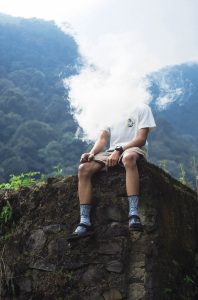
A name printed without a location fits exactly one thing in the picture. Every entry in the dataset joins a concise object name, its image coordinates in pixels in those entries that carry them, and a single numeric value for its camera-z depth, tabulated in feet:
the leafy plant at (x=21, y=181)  20.10
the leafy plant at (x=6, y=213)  19.16
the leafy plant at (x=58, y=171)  19.86
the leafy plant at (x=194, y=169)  22.88
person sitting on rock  15.75
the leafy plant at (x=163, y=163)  23.46
